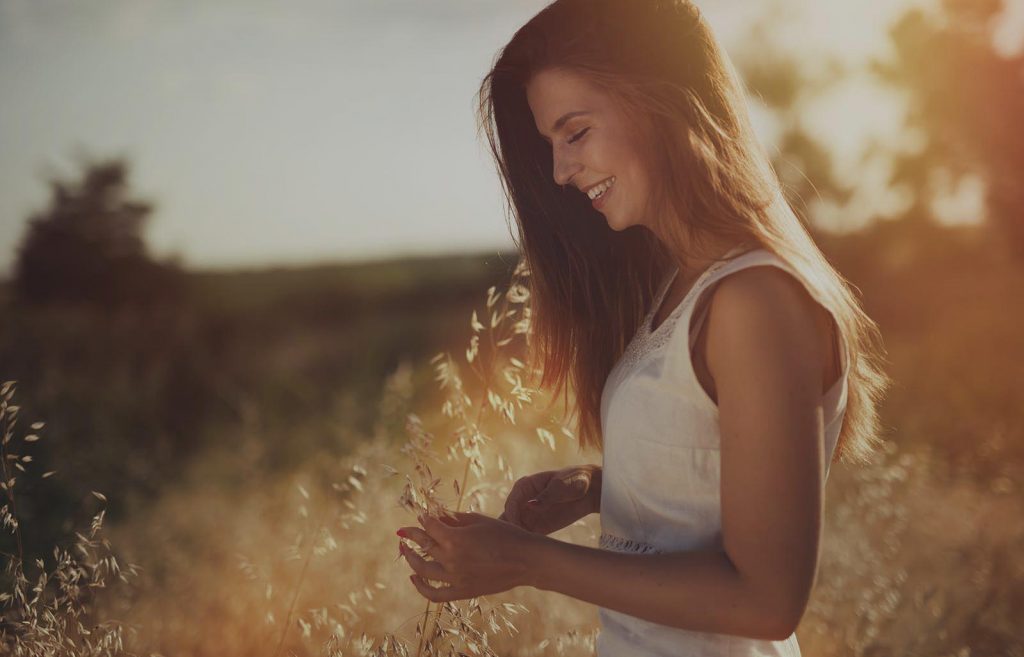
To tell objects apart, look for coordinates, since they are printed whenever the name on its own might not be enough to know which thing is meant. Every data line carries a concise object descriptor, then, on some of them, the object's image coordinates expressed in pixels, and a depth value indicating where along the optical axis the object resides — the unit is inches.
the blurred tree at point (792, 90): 642.2
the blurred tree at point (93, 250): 804.6
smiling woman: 52.9
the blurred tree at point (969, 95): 394.3
